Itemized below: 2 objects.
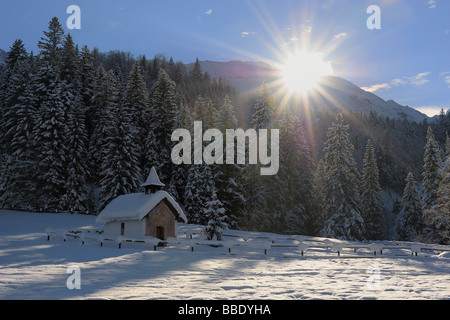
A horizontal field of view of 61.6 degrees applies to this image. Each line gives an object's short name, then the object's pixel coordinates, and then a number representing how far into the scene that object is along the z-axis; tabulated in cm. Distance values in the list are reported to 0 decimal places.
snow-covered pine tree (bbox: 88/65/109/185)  5506
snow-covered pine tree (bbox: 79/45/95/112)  6219
